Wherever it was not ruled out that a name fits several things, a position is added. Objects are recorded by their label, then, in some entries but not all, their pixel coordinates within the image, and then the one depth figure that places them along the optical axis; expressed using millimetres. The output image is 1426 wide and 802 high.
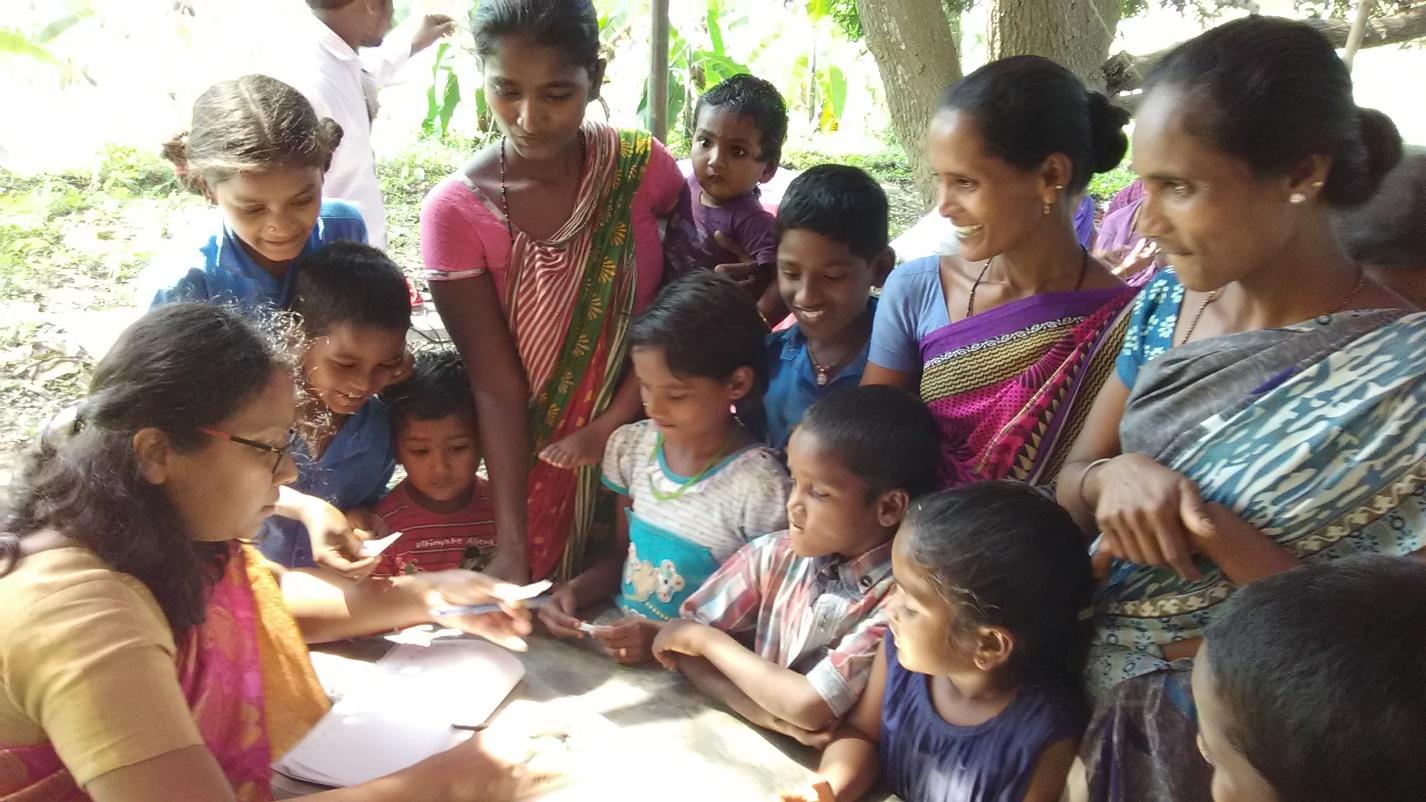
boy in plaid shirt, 1708
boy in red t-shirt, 2285
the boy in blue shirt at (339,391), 1960
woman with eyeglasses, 1122
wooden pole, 3004
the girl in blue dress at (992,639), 1486
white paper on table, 1554
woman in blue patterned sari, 1250
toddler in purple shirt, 2537
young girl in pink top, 2082
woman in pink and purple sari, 1731
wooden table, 1562
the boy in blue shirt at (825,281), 2143
